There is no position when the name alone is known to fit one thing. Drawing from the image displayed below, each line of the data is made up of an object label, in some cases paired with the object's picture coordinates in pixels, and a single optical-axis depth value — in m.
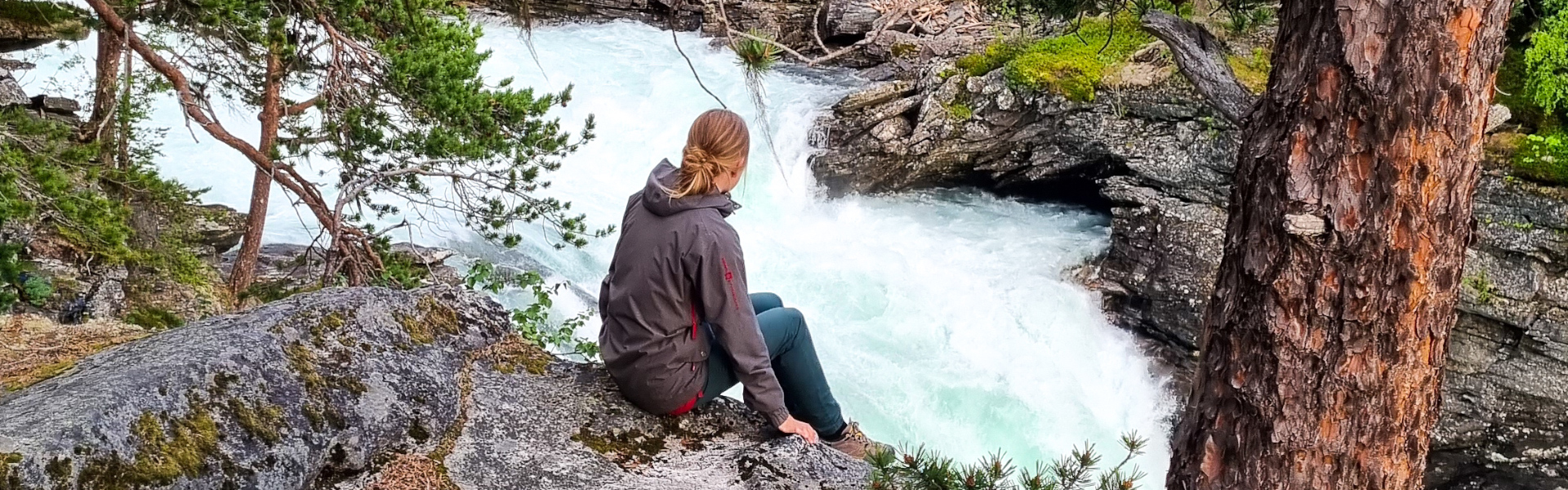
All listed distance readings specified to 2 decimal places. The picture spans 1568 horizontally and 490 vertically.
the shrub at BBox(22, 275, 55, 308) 5.40
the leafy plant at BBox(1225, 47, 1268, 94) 10.28
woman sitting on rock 3.34
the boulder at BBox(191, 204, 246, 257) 9.44
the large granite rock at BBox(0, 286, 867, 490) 2.67
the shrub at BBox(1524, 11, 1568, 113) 8.47
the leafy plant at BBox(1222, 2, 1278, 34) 5.11
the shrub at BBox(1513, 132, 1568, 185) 8.76
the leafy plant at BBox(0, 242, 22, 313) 4.84
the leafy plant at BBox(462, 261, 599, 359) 5.82
